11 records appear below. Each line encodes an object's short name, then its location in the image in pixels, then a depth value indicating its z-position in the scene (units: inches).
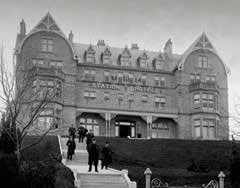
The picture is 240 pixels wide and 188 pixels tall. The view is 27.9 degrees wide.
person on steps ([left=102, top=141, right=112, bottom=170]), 1047.0
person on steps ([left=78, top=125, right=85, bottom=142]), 1479.1
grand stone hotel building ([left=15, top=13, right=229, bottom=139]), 2038.6
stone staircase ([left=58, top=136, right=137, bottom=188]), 890.7
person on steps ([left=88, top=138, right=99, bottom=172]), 984.9
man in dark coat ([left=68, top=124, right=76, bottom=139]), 1363.2
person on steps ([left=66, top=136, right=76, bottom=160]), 1177.4
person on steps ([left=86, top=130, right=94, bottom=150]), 1293.6
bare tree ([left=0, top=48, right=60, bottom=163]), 901.0
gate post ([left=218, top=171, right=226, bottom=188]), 932.3
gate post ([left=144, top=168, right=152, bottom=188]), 885.2
